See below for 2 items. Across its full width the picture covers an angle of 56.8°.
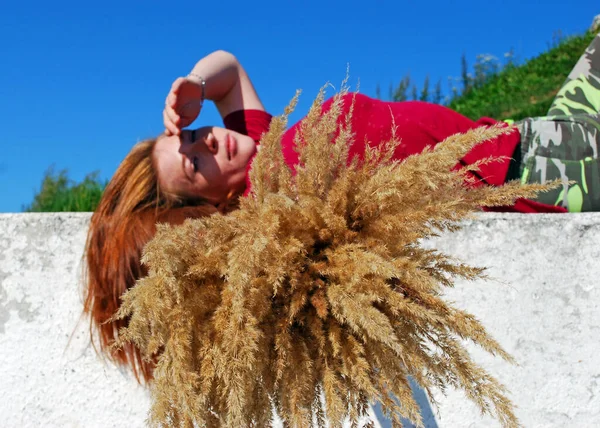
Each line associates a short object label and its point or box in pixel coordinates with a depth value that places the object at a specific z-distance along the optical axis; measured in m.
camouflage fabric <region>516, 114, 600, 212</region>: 2.38
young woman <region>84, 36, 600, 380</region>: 1.90
